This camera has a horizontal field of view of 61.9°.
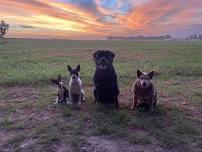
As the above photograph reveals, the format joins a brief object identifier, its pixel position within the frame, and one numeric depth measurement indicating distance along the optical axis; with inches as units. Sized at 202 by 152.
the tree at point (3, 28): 2075.6
